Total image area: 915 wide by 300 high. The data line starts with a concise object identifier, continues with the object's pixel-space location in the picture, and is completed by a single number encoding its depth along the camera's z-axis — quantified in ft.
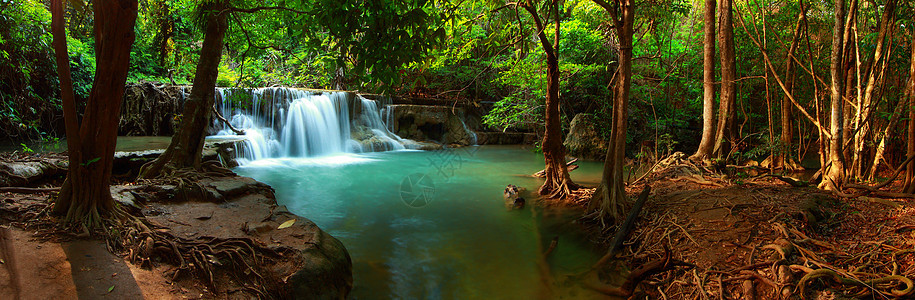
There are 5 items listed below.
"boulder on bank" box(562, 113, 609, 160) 44.32
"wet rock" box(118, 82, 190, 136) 39.83
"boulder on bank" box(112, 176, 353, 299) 11.48
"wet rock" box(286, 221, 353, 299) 11.35
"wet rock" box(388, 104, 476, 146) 59.67
